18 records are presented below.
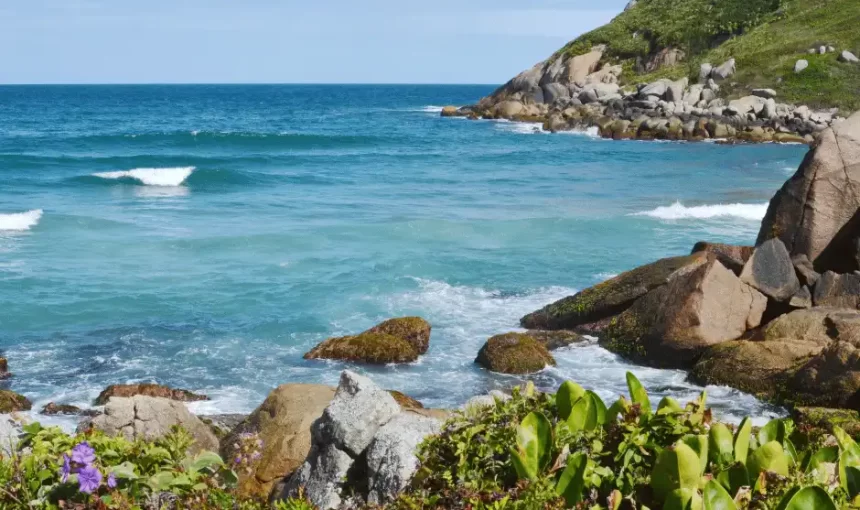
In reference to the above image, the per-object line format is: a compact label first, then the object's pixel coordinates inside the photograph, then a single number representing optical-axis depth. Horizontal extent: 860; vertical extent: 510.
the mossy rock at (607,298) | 17.05
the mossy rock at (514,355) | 15.23
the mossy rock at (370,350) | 15.89
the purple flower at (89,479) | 4.10
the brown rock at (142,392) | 13.59
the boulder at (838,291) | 15.55
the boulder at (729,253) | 16.80
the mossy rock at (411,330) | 16.38
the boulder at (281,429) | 9.41
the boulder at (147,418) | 10.53
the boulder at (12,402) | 13.20
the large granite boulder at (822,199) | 17.14
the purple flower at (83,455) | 4.17
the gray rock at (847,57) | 70.00
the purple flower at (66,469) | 4.22
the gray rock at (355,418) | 6.39
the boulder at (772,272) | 15.88
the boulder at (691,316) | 15.11
